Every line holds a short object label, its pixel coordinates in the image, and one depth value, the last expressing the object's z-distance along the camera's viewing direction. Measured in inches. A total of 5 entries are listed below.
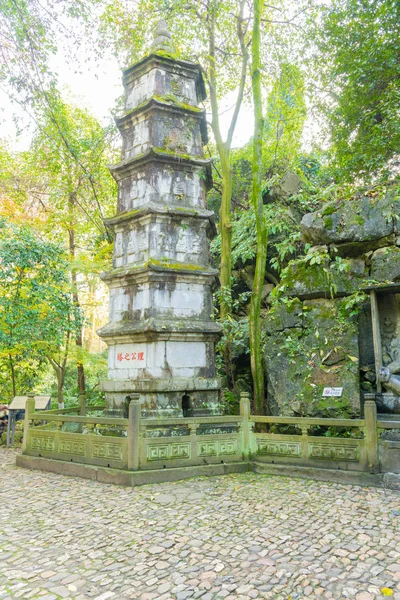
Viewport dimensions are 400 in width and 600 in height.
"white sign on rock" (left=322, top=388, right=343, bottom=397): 324.5
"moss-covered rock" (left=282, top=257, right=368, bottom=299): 366.9
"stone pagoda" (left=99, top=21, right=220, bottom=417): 338.3
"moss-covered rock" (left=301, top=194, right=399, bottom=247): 365.3
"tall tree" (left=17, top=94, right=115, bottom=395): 550.9
